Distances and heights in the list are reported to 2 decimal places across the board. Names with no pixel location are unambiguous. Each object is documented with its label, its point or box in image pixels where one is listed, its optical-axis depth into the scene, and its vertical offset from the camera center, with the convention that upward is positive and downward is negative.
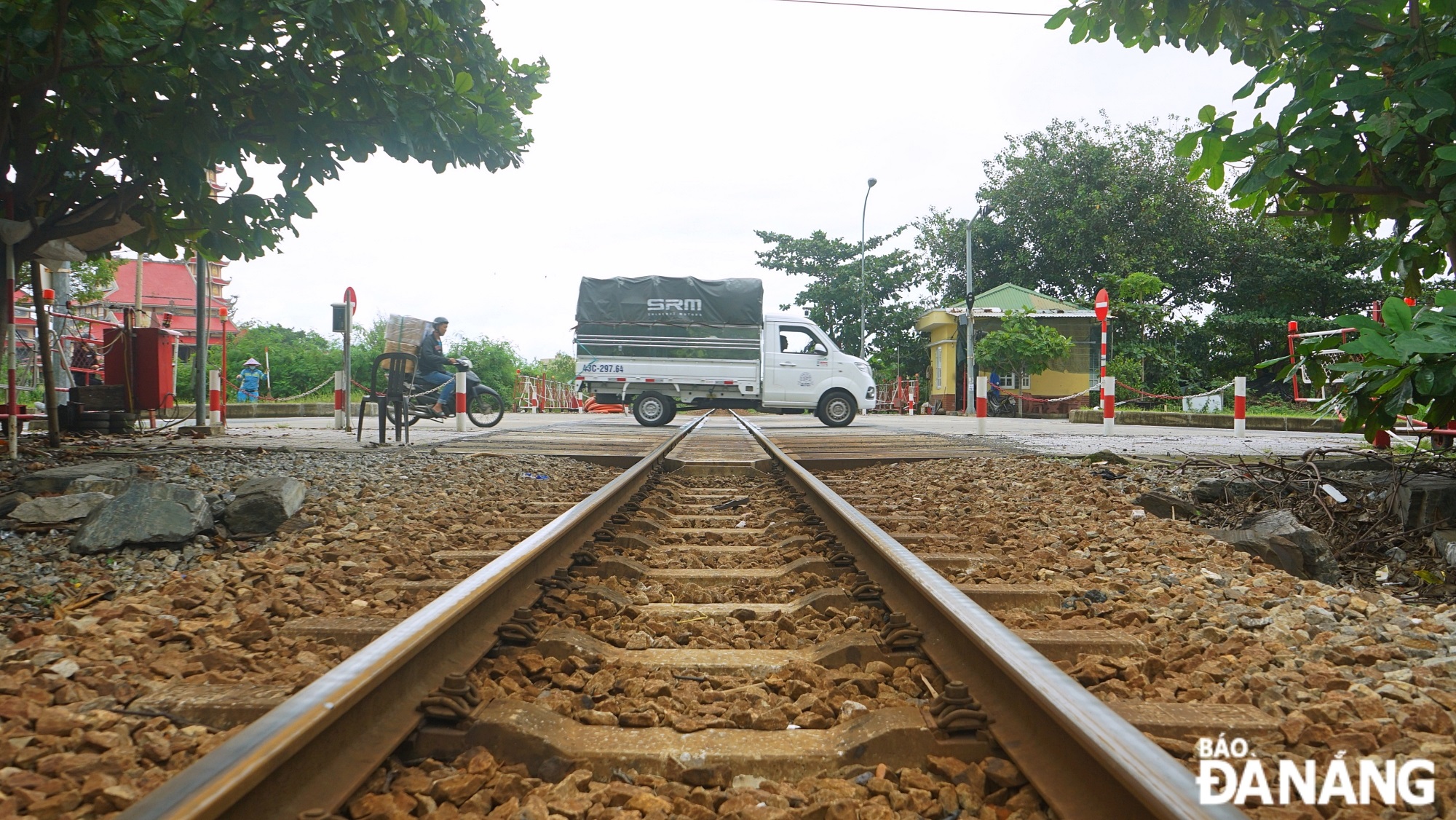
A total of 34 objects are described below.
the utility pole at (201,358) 10.09 +0.55
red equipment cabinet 9.45 +0.42
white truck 16.61 +0.99
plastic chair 8.87 +0.15
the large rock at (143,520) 3.70 -0.48
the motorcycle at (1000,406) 28.72 -0.07
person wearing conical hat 20.83 +0.57
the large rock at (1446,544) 3.58 -0.56
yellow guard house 31.88 +1.91
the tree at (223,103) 5.11 +1.94
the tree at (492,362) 33.06 +1.54
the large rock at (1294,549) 3.52 -0.57
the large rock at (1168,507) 4.61 -0.53
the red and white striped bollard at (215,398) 11.18 +0.09
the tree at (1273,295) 30.73 +3.76
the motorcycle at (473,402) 11.51 +0.04
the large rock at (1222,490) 5.02 -0.48
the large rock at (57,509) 4.06 -0.46
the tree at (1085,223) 34.62 +7.12
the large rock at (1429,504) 4.10 -0.46
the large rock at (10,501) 4.35 -0.46
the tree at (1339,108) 3.68 +1.21
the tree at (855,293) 38.25 +4.68
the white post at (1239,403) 11.16 -0.01
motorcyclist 12.66 +0.61
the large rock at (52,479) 4.79 -0.39
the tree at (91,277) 19.64 +2.85
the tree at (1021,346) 28.58 +1.79
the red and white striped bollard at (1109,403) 11.38 -0.01
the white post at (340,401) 12.66 +0.05
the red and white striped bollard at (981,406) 11.96 -0.04
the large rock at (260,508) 4.17 -0.47
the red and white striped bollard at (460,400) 12.37 +0.06
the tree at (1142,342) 28.67 +2.04
